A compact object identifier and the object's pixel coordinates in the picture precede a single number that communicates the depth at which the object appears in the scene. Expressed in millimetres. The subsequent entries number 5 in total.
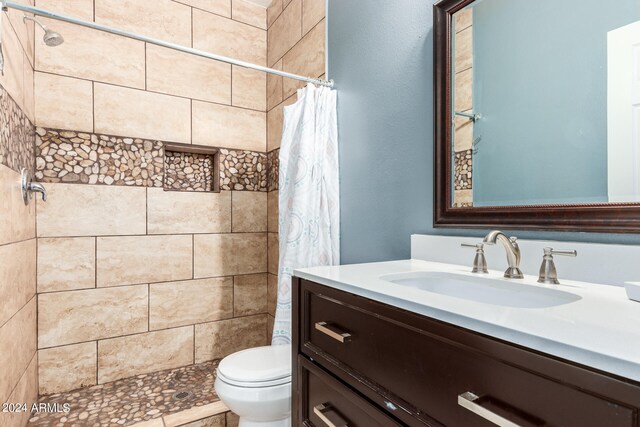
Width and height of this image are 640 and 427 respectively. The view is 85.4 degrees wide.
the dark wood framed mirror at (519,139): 933
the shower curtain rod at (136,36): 1314
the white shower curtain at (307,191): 1803
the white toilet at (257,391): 1431
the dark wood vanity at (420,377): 487
